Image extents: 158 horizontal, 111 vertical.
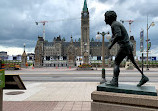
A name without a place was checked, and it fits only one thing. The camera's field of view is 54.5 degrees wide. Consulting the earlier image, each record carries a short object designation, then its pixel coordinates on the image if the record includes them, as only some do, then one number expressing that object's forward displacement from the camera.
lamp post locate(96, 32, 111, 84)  13.27
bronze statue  5.31
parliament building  147.25
